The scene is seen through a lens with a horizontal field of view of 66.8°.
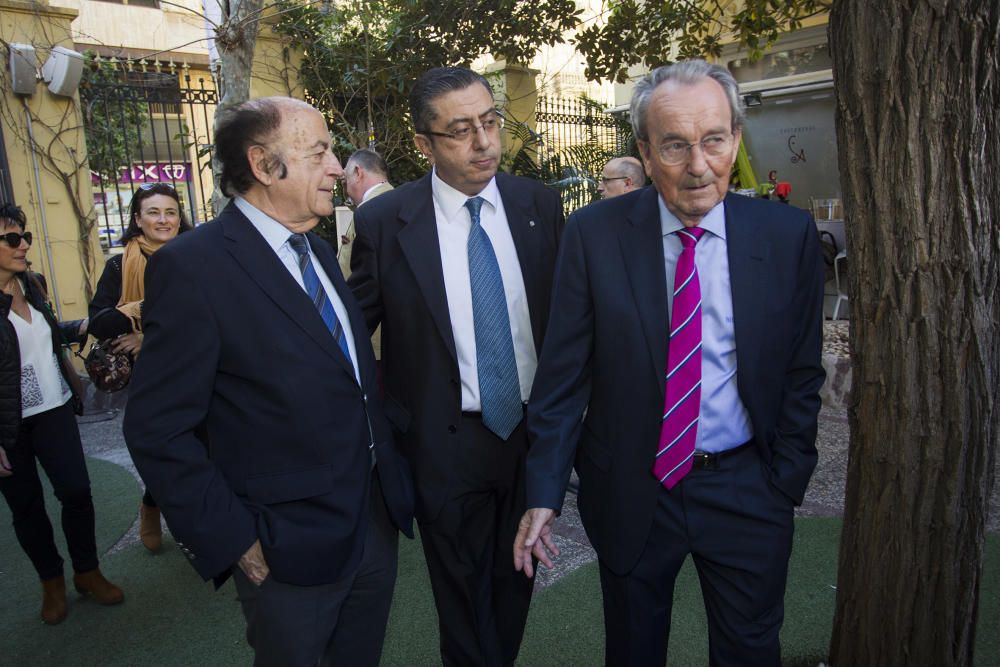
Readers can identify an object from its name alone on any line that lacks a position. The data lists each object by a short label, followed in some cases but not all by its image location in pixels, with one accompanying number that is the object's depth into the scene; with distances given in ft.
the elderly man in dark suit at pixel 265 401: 5.96
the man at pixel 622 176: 18.11
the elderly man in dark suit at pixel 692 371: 6.40
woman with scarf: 12.35
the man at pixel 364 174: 15.03
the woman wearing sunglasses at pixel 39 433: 11.22
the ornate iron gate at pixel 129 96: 26.55
